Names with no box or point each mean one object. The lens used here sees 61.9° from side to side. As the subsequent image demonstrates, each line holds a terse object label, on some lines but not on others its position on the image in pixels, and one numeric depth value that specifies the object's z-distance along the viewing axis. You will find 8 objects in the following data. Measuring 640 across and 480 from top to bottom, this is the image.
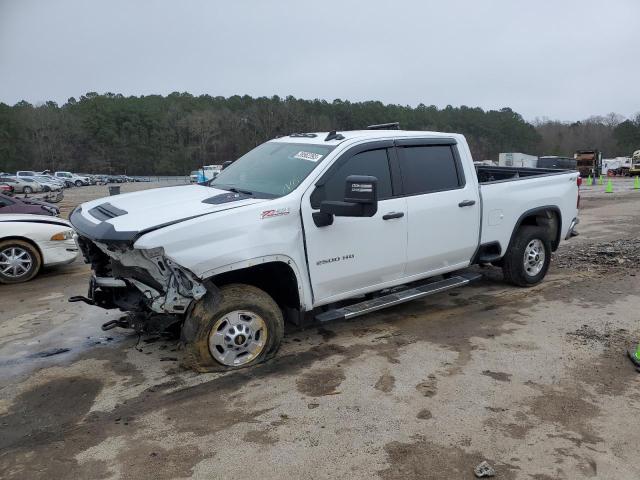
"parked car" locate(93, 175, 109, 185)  66.96
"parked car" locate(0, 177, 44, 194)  41.55
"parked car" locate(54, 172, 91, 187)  58.00
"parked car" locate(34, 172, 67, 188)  48.55
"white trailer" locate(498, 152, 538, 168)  62.66
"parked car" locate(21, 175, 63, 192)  44.03
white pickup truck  4.02
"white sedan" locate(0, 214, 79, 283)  7.63
